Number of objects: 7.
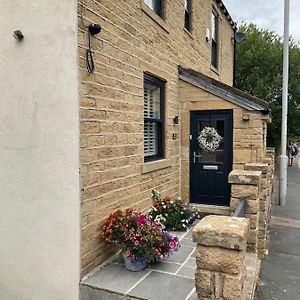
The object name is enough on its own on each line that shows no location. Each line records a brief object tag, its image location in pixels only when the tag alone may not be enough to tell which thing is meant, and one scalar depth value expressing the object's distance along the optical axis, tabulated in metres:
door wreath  7.13
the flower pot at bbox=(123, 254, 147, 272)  4.04
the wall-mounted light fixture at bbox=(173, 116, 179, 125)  7.07
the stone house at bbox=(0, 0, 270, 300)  3.79
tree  20.05
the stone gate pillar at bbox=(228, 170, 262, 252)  4.44
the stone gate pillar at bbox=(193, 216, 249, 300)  2.35
